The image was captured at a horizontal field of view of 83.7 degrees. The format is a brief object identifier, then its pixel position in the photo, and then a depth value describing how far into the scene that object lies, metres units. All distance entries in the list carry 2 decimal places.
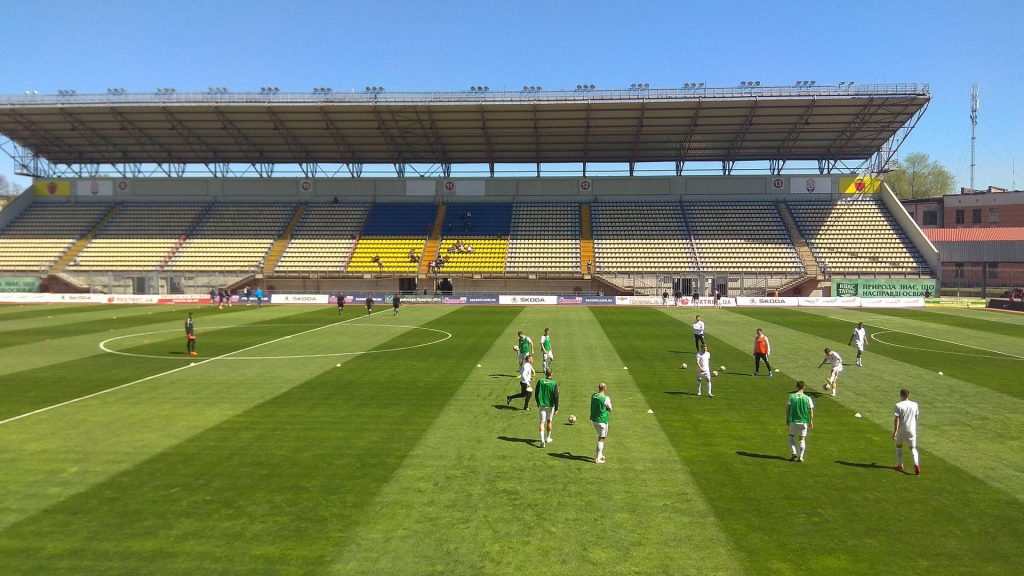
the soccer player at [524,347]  17.35
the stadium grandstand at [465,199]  58.25
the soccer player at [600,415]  11.73
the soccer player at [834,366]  17.75
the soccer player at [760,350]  20.36
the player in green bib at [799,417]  11.70
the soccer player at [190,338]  24.38
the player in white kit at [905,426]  11.20
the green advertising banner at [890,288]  53.97
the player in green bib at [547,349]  19.67
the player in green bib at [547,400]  12.72
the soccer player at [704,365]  17.17
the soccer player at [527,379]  15.89
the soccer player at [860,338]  22.12
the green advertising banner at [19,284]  58.91
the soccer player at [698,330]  23.78
